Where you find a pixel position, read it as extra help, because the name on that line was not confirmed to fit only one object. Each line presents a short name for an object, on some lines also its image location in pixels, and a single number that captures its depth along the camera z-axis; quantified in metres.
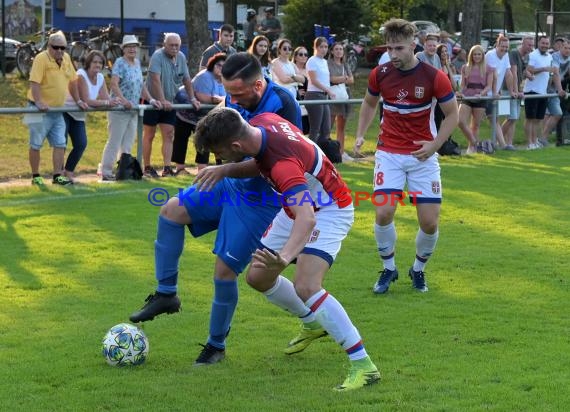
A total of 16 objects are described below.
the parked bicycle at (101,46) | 26.08
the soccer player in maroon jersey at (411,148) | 8.24
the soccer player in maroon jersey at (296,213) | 5.39
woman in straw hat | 13.82
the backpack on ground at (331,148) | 15.37
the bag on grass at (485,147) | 17.89
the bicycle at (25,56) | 26.20
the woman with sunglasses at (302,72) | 15.82
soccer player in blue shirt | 6.22
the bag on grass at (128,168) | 13.84
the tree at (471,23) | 29.03
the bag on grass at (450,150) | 17.19
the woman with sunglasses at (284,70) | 15.18
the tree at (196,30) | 24.14
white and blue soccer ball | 6.21
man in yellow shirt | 12.90
